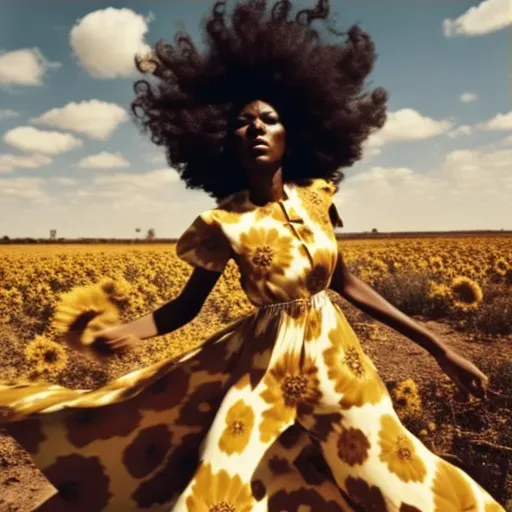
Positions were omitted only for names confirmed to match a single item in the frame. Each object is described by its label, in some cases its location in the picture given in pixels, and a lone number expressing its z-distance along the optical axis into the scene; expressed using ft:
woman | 7.07
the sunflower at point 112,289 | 8.23
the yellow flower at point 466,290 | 13.55
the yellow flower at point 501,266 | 32.04
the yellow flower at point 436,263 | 34.53
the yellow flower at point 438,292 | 25.18
